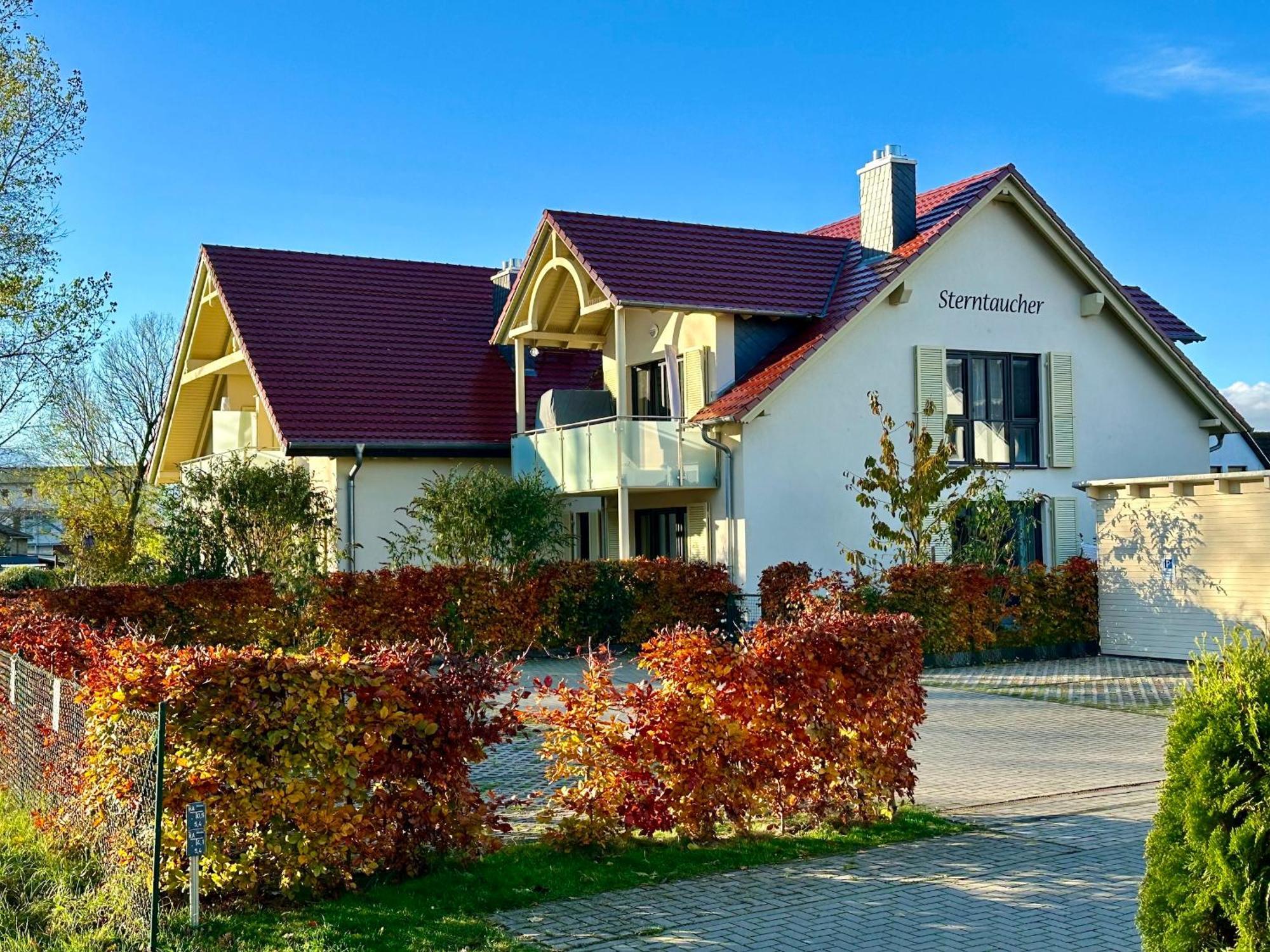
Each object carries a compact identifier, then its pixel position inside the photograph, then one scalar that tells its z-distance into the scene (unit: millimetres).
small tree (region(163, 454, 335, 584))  23766
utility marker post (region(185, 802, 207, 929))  7031
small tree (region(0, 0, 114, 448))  23672
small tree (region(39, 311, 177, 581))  46125
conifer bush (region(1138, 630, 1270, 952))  4977
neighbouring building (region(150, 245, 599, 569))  26688
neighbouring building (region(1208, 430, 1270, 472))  40031
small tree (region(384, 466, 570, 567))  22672
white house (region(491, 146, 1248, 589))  23969
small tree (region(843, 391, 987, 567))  22000
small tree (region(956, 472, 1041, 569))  22609
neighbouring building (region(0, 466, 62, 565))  48188
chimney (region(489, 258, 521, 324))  32094
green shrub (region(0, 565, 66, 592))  34094
